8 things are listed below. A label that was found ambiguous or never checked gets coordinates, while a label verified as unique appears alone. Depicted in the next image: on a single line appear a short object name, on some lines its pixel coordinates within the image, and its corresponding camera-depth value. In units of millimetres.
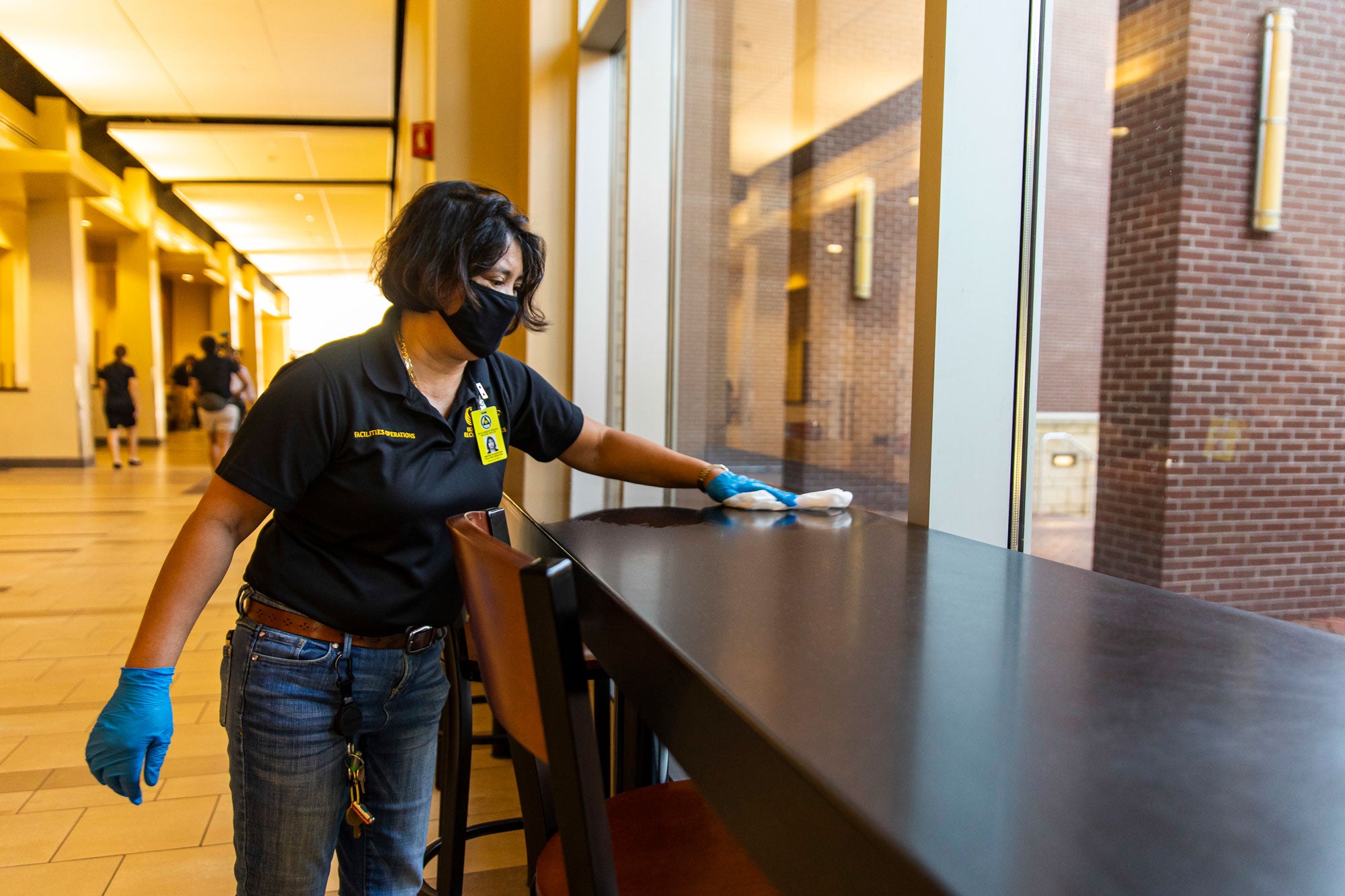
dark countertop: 402
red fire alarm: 4367
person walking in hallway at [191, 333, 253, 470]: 9141
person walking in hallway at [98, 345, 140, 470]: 10883
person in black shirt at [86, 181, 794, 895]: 1265
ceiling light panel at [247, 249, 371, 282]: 20703
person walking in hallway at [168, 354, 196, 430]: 19562
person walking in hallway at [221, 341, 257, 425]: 9531
